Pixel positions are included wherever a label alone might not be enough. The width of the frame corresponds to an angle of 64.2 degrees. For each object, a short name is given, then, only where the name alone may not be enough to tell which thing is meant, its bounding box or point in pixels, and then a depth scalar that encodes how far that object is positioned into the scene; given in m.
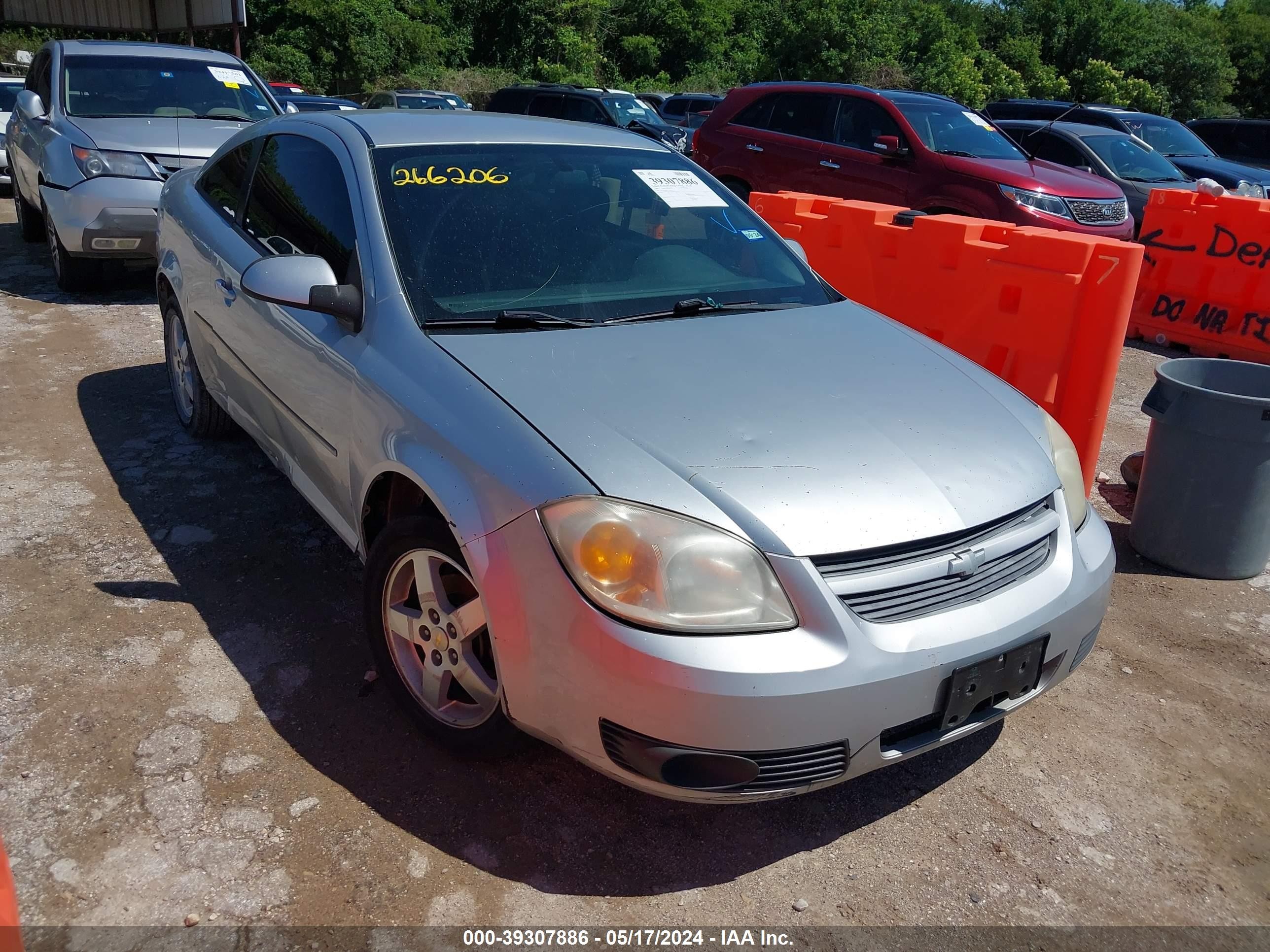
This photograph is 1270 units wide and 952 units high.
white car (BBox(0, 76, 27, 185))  12.17
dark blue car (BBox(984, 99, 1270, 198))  11.93
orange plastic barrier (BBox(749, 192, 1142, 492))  4.39
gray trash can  3.98
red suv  8.86
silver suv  7.23
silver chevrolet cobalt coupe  2.20
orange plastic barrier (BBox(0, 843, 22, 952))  1.42
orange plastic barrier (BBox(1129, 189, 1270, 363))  7.43
